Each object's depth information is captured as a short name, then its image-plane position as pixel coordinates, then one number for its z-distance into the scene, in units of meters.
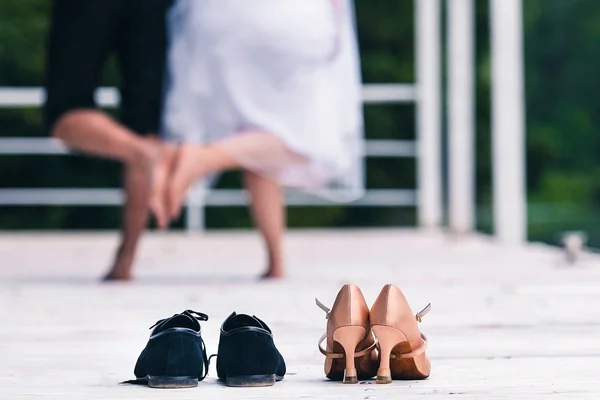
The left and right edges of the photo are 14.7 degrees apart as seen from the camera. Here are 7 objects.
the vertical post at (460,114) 8.07
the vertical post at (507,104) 6.94
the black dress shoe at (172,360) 3.23
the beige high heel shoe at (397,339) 3.24
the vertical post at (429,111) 8.77
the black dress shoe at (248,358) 3.24
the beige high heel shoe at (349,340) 3.25
